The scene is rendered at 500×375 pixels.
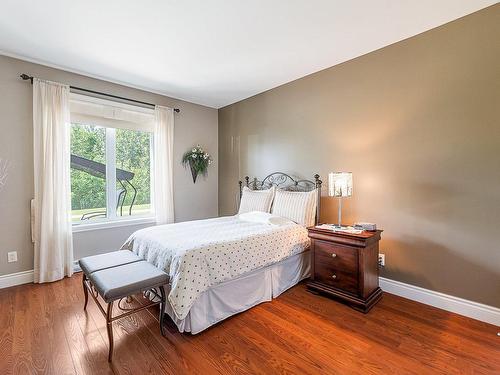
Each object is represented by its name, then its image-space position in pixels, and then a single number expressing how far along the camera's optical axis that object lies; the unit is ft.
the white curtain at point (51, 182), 9.25
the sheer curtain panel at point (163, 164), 12.50
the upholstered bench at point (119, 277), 5.42
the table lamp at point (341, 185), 8.21
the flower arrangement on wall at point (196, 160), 13.78
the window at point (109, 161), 10.64
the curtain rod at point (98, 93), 8.96
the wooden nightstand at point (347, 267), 7.33
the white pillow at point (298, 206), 9.71
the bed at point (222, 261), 6.22
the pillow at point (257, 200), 11.35
